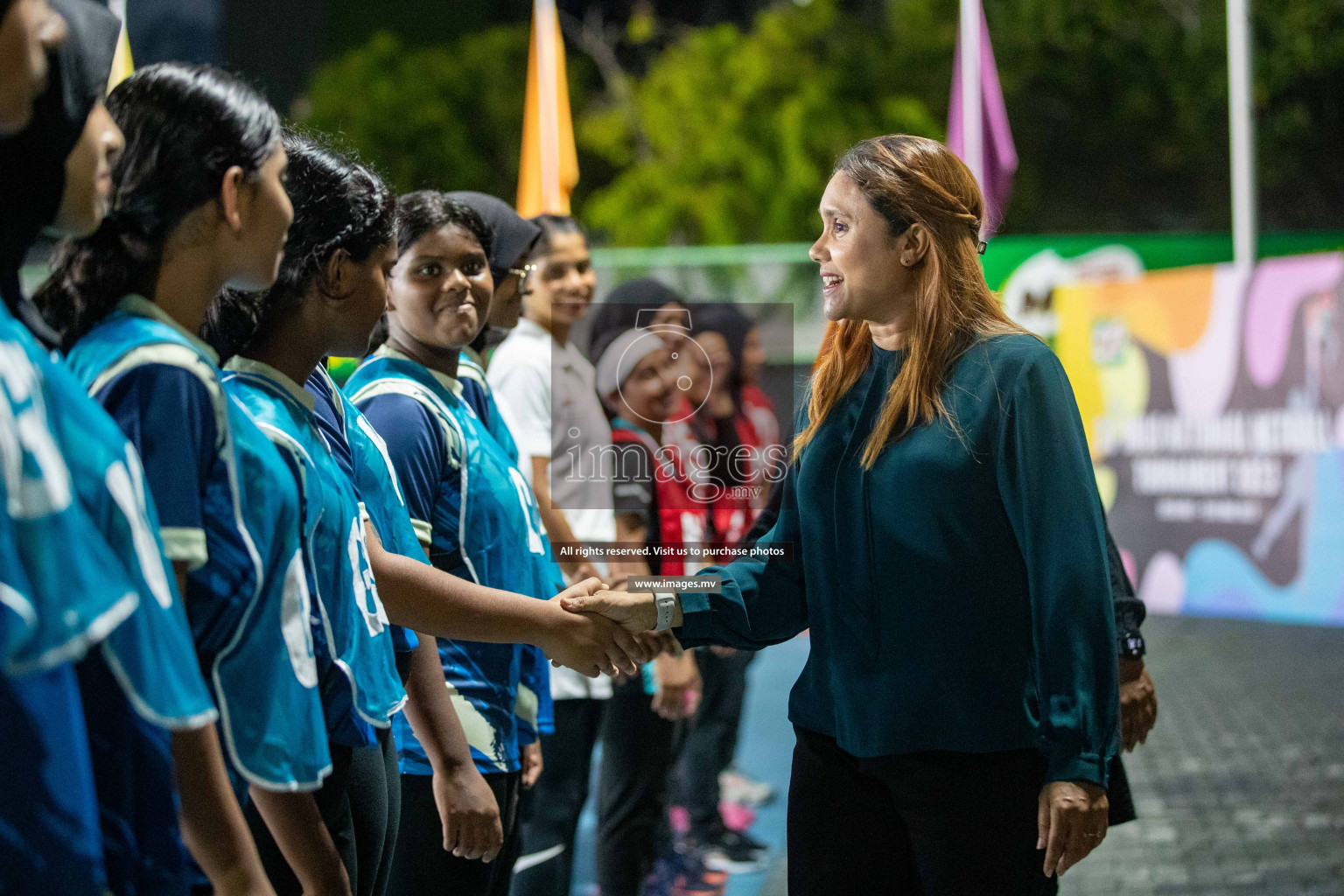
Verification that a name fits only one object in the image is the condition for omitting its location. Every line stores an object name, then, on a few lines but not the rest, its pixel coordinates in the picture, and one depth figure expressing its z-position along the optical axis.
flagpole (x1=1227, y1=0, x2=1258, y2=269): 10.80
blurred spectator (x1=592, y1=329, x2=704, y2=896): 3.31
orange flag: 7.52
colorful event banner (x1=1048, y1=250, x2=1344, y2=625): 8.52
